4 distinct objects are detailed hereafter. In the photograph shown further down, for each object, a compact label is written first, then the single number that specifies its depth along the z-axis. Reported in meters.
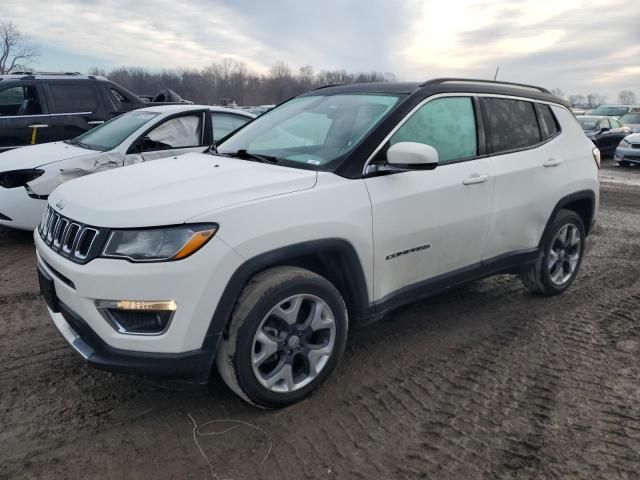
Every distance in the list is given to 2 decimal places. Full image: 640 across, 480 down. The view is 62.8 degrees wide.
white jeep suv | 2.51
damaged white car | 5.70
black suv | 7.65
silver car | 14.79
